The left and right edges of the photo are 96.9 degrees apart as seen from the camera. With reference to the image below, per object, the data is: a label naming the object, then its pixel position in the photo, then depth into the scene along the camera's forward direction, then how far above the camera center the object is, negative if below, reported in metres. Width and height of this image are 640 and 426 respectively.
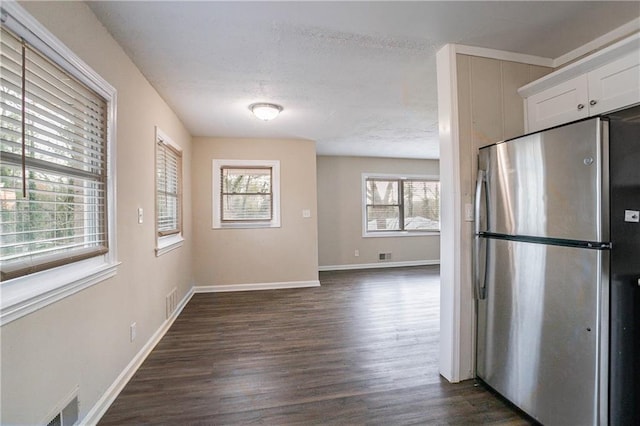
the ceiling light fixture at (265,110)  3.09 +1.11
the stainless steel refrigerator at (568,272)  1.35 -0.34
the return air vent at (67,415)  1.37 -1.03
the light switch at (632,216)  1.34 -0.03
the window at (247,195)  4.56 +0.26
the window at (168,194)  2.92 +0.20
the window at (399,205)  6.39 +0.12
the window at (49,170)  1.14 +0.21
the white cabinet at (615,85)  1.54 +0.72
